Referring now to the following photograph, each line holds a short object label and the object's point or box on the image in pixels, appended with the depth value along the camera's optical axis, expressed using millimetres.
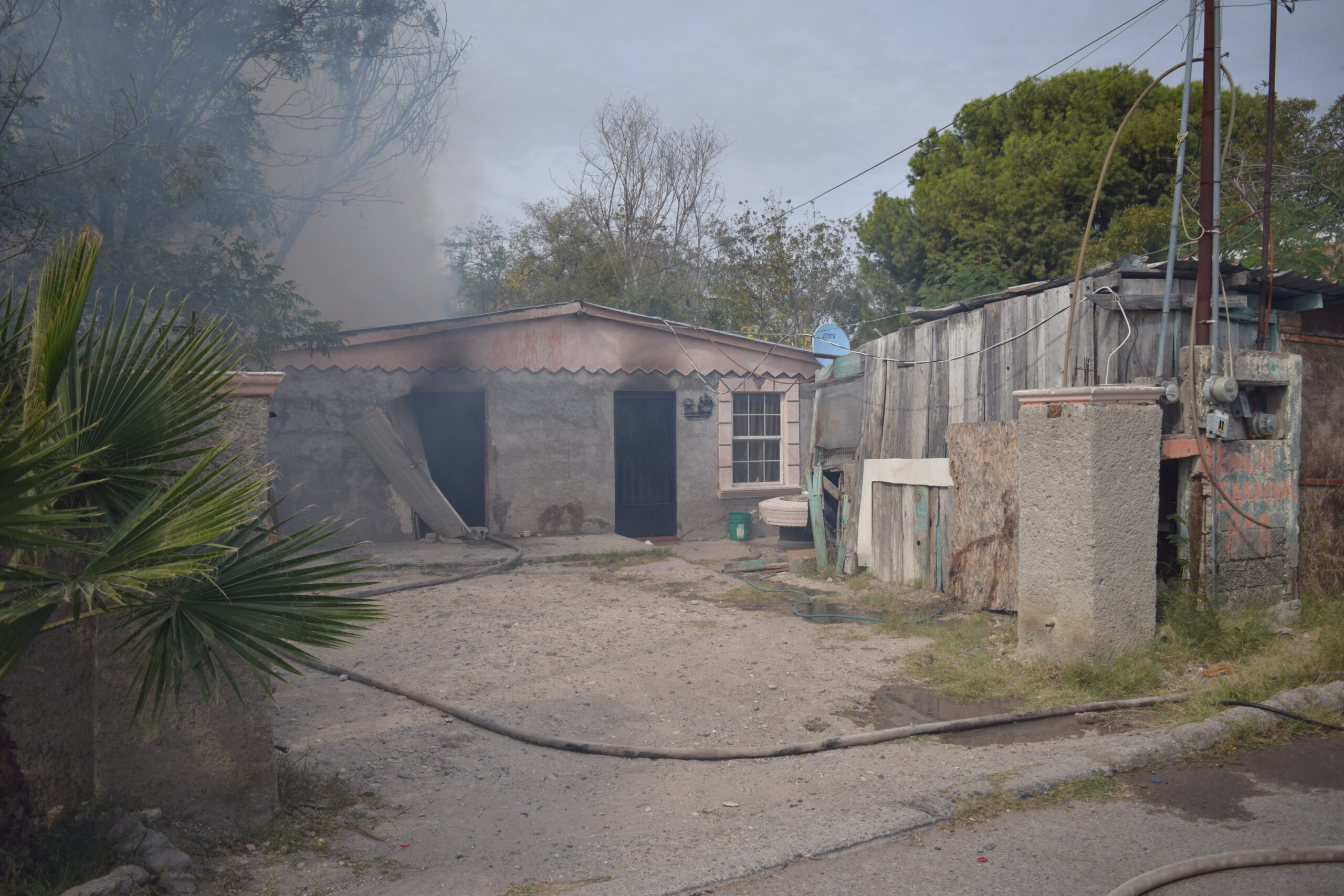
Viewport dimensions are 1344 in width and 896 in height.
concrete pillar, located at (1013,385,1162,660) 5125
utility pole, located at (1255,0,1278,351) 6512
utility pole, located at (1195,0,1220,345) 6008
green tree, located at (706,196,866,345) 22891
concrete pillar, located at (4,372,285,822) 3053
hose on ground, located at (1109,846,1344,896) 2854
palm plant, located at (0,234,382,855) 2312
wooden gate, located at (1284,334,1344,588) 6555
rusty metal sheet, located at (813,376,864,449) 9820
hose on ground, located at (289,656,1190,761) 4156
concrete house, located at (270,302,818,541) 11523
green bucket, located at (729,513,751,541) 13141
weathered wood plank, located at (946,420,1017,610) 6879
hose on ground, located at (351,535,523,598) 8500
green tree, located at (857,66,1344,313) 14555
